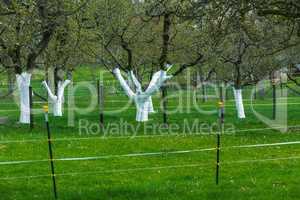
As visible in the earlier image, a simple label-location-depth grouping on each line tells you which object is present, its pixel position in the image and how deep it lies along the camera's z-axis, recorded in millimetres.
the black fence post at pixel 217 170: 11191
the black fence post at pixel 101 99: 24906
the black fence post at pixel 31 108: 23141
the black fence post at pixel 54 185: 10176
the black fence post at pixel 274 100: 29881
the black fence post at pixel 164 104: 25978
